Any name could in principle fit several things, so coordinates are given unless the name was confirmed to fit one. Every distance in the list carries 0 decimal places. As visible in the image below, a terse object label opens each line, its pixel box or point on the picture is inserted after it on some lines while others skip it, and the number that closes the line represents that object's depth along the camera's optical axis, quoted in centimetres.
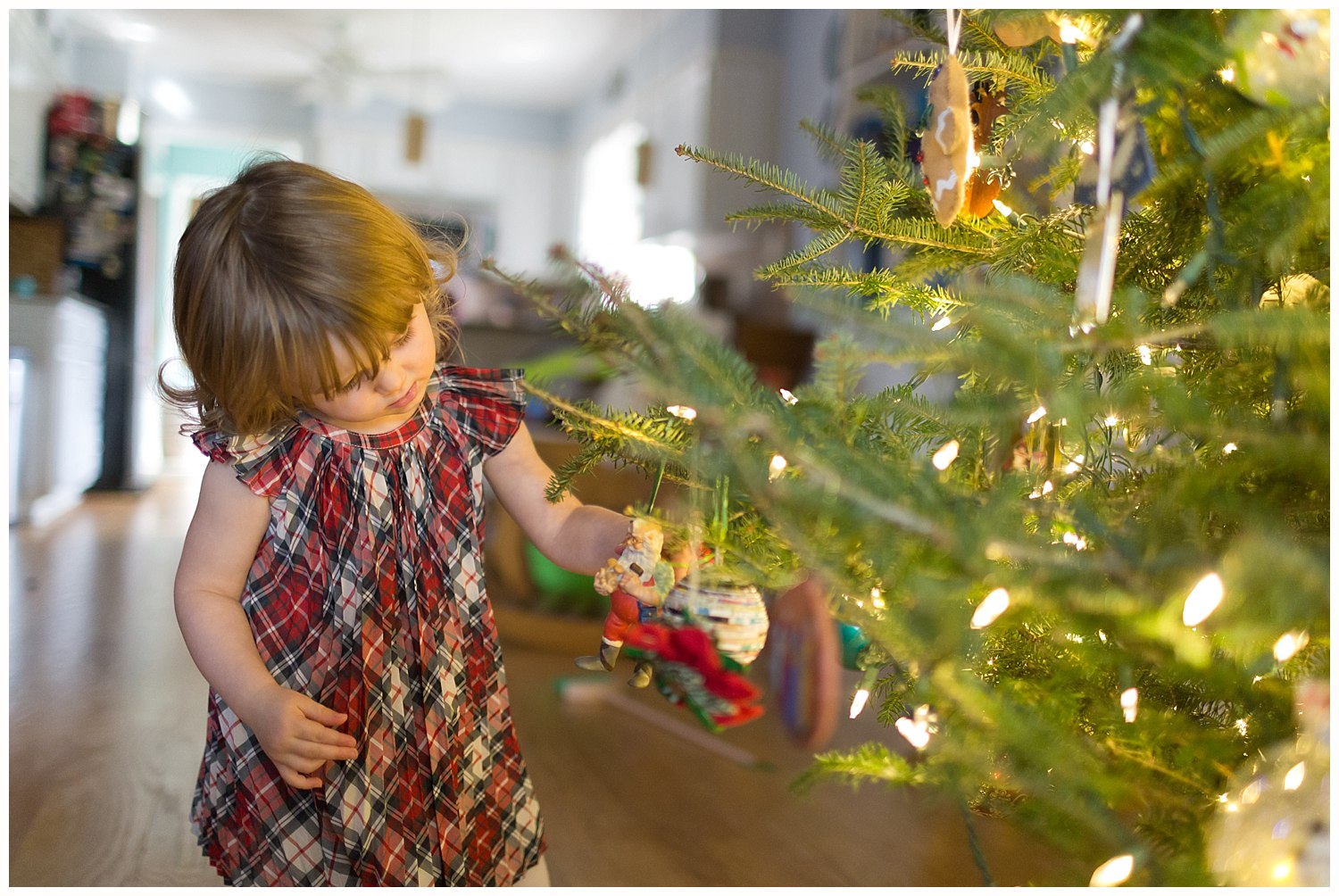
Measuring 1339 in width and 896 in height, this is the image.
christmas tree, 46
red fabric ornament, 74
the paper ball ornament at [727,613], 63
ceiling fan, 593
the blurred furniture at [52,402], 345
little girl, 72
